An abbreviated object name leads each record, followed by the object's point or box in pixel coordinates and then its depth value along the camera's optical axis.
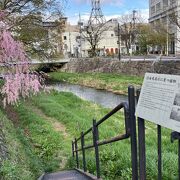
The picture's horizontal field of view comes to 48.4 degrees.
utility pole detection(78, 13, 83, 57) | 43.38
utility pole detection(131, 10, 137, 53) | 39.67
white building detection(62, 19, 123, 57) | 50.45
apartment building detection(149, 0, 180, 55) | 27.03
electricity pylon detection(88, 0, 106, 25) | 38.81
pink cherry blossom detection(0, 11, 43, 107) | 4.54
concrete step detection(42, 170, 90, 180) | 3.40
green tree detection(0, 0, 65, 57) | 10.62
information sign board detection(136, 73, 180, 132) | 1.04
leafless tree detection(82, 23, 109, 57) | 35.41
